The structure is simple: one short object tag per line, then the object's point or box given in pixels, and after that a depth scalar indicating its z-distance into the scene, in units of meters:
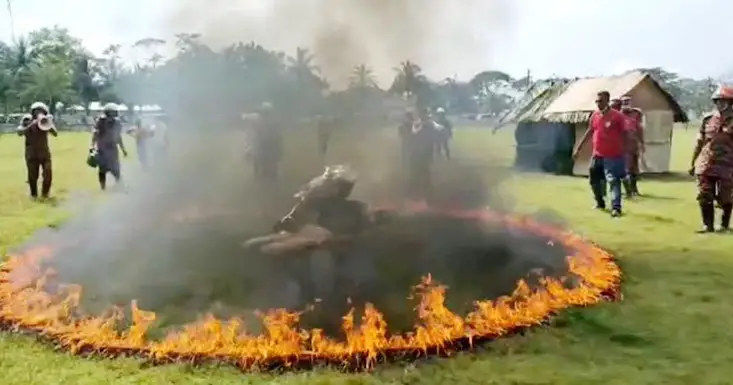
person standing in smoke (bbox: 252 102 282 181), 11.88
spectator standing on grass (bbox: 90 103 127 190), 14.56
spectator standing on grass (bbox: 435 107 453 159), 15.40
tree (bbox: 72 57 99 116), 49.81
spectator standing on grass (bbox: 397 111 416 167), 13.59
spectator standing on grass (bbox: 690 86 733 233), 9.53
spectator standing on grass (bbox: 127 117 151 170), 17.67
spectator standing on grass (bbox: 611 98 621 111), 13.17
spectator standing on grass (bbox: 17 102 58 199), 14.12
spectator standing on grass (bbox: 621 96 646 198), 13.63
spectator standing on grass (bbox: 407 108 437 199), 12.65
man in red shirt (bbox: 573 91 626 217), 11.38
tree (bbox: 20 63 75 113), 50.25
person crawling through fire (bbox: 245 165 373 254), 8.43
